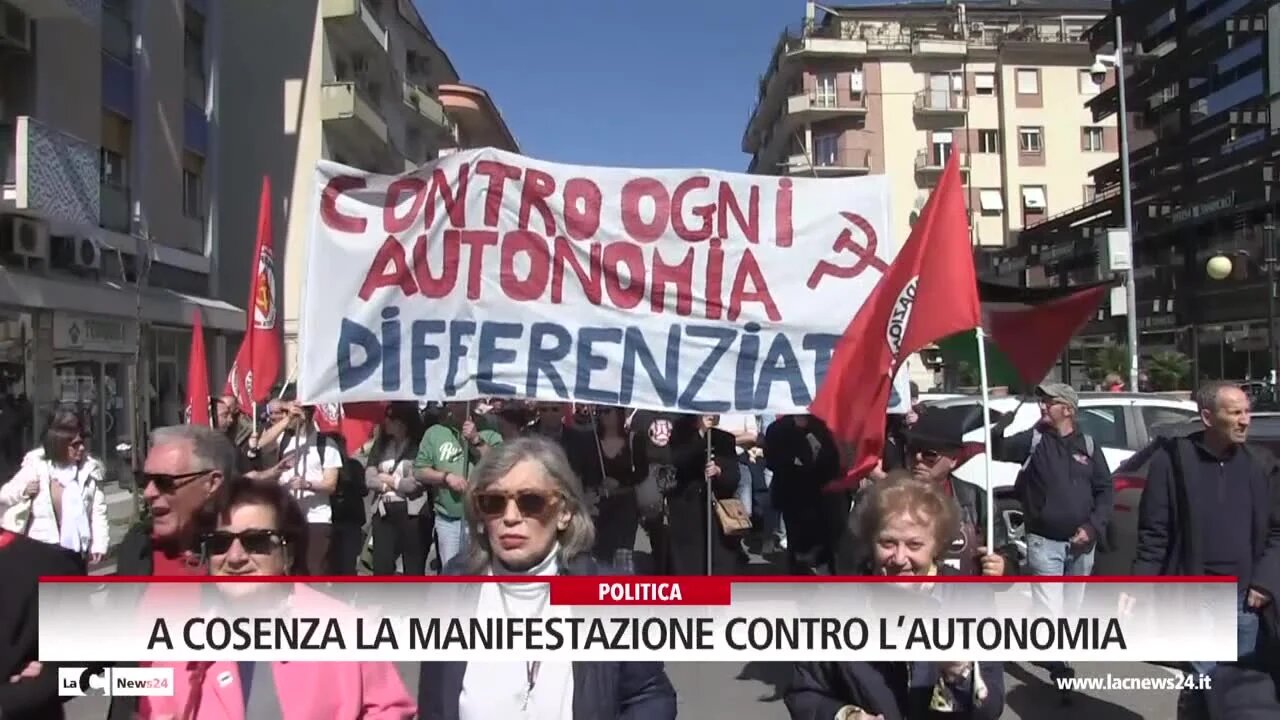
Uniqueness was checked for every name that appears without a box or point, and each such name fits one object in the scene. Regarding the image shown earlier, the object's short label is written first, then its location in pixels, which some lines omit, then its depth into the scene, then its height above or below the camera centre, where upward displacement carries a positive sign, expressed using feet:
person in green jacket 26.09 -1.86
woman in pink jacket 8.38 -2.14
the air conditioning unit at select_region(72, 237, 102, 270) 58.49 +7.42
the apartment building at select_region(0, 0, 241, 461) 53.47 +10.30
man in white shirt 24.94 -1.70
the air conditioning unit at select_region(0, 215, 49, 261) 52.85 +7.65
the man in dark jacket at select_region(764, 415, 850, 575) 23.16 -2.27
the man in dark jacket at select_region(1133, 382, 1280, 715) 14.92 -1.75
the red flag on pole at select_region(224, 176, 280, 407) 20.94 +1.23
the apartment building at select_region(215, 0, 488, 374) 104.99 +26.59
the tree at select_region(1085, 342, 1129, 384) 101.74 +1.62
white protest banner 17.65 +1.72
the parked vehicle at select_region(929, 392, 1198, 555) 36.01 -1.29
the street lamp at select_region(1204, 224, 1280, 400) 72.74 +7.16
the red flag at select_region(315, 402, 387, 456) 26.66 -0.73
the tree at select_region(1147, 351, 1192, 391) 97.86 +0.67
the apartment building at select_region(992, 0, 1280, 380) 115.24 +22.42
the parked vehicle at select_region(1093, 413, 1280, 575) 27.78 -3.29
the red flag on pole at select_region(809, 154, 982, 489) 13.51 +0.79
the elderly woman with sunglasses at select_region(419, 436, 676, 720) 8.84 -1.60
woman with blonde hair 9.20 -2.46
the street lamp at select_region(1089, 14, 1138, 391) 74.43 +14.17
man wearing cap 20.88 -2.05
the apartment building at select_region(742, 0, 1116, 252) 184.75 +44.04
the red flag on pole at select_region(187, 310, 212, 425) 20.62 +0.20
